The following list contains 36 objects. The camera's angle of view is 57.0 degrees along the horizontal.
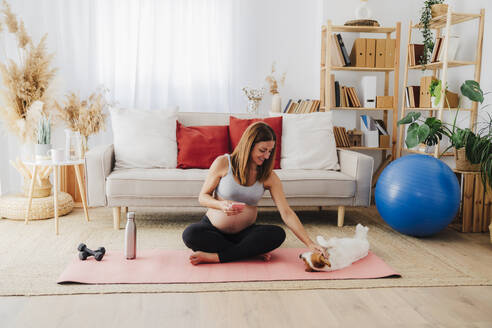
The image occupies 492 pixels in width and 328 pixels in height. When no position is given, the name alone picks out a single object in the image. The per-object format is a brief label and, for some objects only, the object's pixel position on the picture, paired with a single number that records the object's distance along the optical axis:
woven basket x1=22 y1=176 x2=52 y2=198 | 3.76
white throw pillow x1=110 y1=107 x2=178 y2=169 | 3.53
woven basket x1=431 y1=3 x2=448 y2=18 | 4.09
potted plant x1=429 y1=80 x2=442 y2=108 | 4.03
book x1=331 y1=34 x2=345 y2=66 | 4.51
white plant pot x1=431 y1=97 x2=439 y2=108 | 4.13
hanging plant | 4.17
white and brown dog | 2.43
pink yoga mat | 2.32
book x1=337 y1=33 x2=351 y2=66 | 4.50
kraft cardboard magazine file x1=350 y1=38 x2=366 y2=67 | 4.46
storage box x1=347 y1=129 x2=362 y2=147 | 4.63
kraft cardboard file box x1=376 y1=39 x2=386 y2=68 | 4.48
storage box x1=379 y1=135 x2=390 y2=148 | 4.60
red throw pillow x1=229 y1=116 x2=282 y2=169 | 3.70
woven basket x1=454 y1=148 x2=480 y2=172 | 3.46
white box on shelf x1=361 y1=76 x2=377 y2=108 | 4.52
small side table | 3.21
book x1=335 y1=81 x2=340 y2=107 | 4.52
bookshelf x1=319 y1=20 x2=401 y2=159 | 4.41
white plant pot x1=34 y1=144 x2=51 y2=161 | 3.46
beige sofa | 3.23
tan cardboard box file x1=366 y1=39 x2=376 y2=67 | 4.47
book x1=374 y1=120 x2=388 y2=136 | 4.63
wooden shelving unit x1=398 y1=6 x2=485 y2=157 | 3.90
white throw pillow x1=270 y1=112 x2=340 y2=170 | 3.66
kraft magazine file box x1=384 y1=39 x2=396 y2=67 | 4.49
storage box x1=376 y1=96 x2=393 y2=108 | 4.51
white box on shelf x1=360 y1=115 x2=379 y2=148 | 4.55
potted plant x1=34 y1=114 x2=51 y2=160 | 3.48
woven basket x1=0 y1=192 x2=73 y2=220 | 3.55
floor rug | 2.25
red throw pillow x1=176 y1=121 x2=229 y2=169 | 3.58
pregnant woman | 2.48
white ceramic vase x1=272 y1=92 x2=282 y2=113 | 4.53
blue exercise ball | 3.02
